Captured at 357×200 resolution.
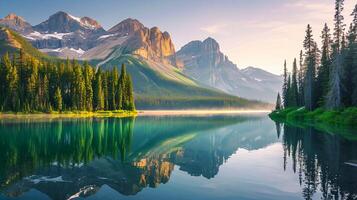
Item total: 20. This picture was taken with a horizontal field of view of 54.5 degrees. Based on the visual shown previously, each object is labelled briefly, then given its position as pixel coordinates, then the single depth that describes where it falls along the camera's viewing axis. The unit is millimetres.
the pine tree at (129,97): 149500
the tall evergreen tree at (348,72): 74938
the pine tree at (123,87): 146875
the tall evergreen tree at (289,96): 127812
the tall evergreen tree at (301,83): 114500
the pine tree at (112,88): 141750
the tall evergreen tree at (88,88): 132750
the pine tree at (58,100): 123625
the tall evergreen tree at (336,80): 71281
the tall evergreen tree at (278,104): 154900
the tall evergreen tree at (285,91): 134250
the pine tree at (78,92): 129250
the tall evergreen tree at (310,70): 90931
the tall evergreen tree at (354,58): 69062
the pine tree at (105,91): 139675
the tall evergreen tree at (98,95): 135250
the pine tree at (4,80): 117431
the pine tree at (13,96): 117500
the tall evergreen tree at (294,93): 120000
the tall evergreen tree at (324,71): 89312
